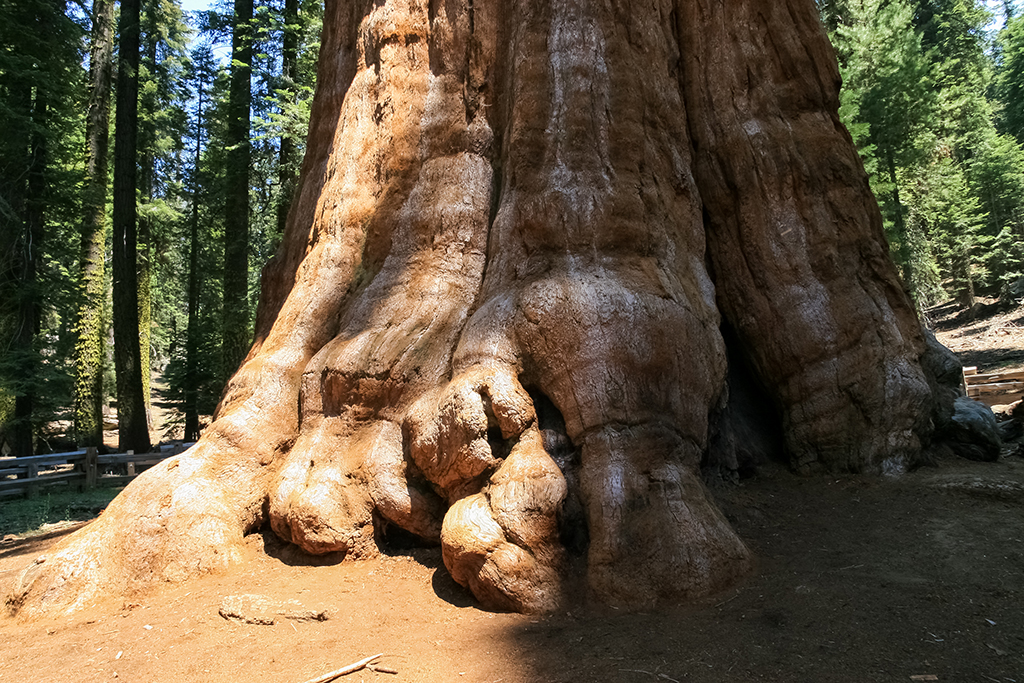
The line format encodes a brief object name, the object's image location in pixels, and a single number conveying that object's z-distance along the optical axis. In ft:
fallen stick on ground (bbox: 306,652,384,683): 10.03
